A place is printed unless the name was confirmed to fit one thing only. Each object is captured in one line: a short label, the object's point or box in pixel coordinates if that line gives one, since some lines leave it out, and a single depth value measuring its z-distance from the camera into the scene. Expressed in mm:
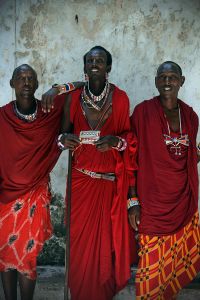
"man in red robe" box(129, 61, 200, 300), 4273
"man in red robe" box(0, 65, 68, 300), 4344
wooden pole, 4109
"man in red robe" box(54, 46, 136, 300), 4328
